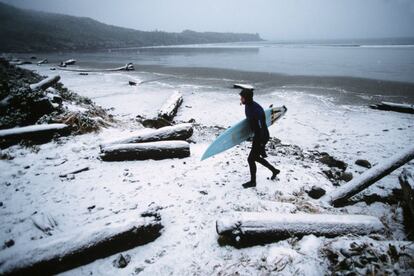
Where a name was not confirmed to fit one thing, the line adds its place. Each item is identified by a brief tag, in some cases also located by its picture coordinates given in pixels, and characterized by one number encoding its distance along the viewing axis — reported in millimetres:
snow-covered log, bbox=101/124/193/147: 6396
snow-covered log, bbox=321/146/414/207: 4621
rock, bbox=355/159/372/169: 6294
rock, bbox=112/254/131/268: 3164
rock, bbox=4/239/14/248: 3411
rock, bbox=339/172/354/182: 5719
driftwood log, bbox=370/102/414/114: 10198
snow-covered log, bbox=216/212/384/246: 3277
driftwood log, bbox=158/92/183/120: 9383
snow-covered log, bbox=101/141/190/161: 5848
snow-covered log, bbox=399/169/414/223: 3629
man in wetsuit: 4598
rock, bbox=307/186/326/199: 4887
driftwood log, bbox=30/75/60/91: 11353
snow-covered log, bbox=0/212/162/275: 2861
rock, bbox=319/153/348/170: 6363
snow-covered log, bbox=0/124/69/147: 6410
